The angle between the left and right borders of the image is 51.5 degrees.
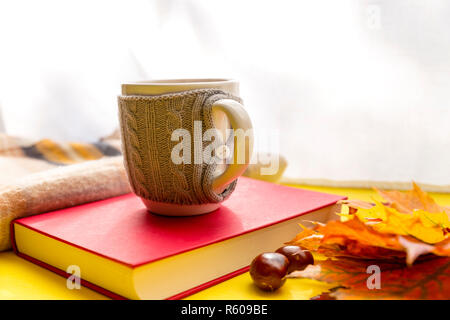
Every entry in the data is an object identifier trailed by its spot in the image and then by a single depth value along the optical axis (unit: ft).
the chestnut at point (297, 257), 1.56
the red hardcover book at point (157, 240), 1.42
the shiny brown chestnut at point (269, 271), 1.45
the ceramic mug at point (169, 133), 1.67
